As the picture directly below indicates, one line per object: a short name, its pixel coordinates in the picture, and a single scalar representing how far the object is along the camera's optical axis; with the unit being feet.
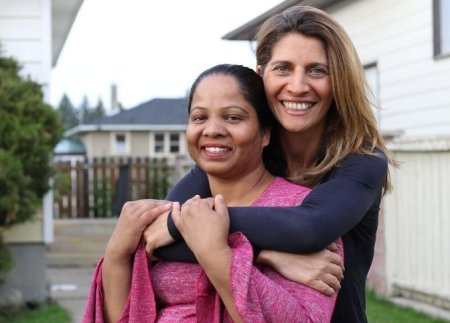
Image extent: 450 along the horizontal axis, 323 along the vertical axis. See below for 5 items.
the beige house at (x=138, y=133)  147.02
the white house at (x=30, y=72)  30.22
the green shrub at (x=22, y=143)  25.85
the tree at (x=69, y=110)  330.13
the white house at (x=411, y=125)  27.25
